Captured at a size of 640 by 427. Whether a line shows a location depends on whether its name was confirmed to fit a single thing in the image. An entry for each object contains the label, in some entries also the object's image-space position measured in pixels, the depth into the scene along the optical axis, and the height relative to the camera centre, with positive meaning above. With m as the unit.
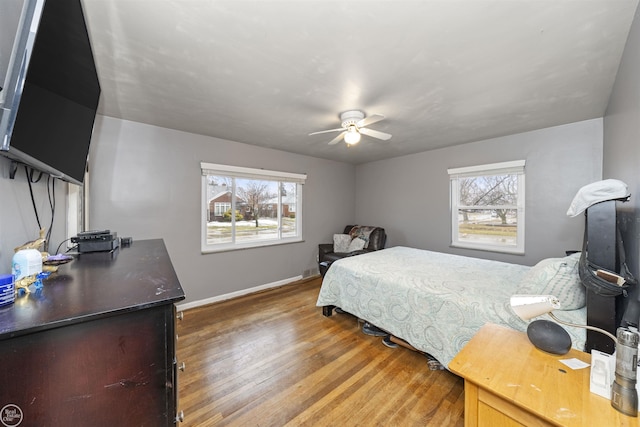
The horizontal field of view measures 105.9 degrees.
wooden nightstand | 0.75 -0.63
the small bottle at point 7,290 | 0.71 -0.24
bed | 1.59 -0.68
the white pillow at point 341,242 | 4.55 -0.59
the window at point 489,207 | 3.21 +0.06
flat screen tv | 0.82 +0.54
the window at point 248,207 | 3.44 +0.08
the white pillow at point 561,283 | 1.53 -0.48
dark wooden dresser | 0.62 -0.42
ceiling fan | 2.40 +0.87
